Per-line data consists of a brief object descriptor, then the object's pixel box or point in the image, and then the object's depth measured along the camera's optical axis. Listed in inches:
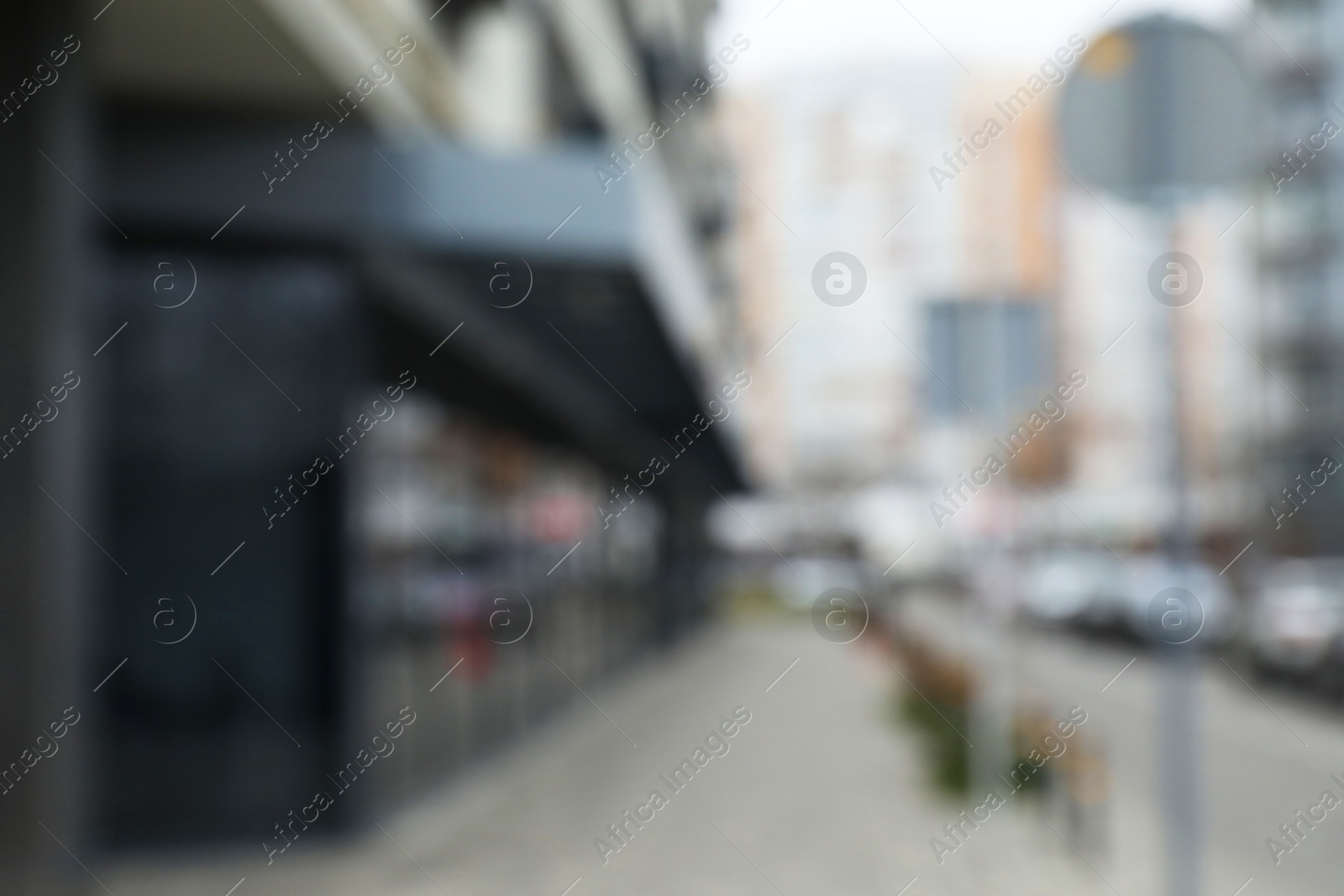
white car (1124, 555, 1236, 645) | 1075.9
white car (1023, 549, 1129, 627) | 1226.0
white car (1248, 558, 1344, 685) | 709.9
